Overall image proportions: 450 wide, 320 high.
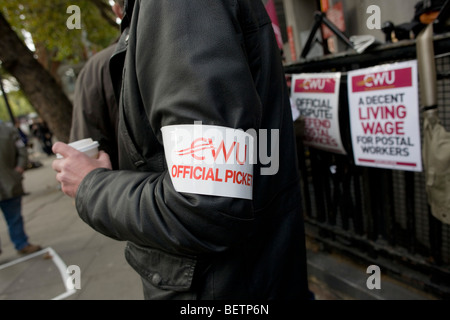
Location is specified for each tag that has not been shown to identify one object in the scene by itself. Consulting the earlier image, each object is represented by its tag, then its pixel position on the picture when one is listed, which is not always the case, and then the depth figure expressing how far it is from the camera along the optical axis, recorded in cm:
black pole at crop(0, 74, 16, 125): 1007
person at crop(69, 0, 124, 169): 149
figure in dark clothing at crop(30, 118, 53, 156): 1756
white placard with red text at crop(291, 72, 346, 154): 230
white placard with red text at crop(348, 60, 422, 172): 186
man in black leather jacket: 81
